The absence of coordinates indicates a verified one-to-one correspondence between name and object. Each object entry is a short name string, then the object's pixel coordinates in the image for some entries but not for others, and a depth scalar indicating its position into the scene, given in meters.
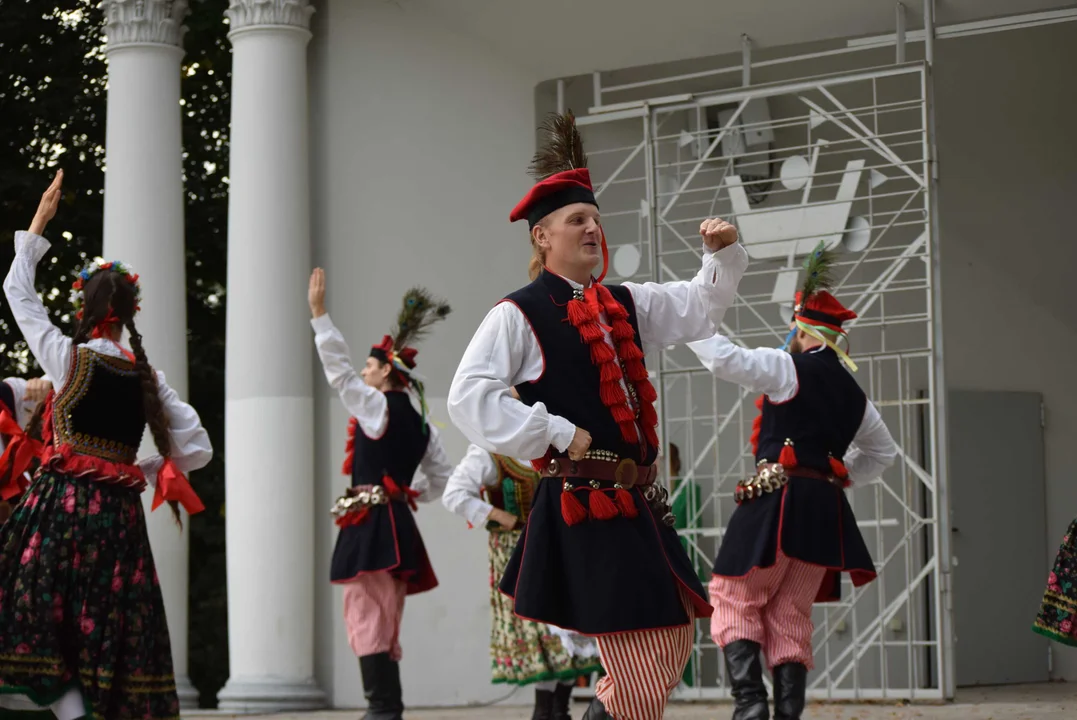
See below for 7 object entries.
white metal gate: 17.40
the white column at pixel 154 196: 18.66
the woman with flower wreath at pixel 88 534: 9.86
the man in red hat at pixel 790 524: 11.53
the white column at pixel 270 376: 18.17
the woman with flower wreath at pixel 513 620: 13.93
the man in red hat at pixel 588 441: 7.56
